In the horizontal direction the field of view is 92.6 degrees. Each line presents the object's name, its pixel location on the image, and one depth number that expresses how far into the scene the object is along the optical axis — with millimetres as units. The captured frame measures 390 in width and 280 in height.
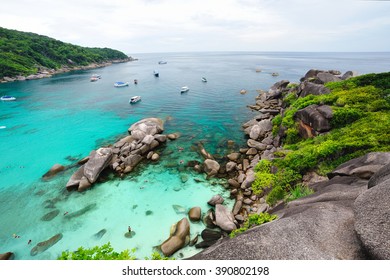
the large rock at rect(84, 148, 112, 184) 20219
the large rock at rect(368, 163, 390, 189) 7367
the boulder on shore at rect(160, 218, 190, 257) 12977
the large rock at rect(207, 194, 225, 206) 16828
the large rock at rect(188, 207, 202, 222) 15477
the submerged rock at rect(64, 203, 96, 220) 16516
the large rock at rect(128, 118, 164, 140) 28952
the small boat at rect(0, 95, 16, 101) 53688
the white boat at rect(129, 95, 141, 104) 50031
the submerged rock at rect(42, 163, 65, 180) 21703
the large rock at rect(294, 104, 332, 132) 18094
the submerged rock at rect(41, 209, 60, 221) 16400
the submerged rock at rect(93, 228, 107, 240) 14703
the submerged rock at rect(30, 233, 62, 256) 13836
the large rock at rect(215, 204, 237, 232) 14086
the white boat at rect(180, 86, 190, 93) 59244
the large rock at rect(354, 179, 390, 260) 4863
